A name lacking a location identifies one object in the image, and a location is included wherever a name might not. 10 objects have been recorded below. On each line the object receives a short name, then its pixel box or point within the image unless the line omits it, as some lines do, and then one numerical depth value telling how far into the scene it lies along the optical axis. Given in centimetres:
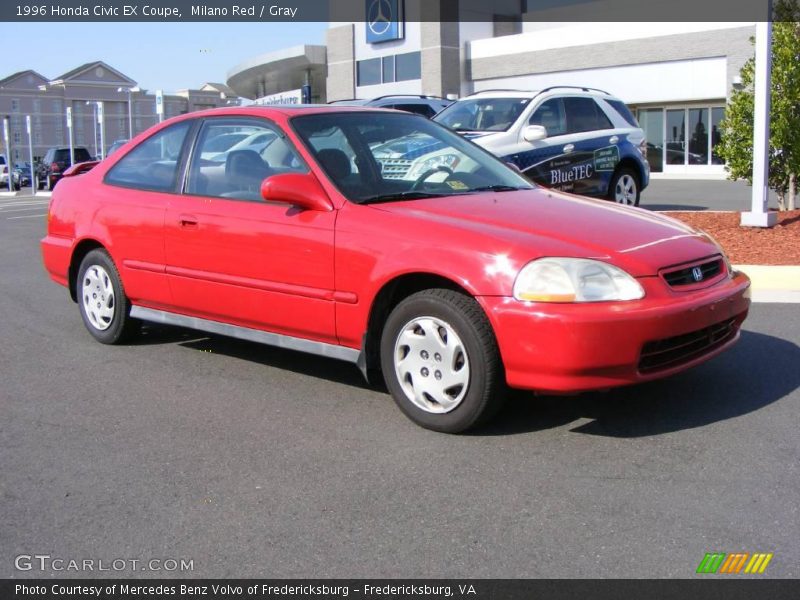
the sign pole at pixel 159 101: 3002
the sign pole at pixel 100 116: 3498
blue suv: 1123
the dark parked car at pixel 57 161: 3825
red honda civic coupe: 436
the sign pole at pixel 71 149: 3690
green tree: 1245
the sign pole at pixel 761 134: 1127
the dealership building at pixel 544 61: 3597
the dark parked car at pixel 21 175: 4364
